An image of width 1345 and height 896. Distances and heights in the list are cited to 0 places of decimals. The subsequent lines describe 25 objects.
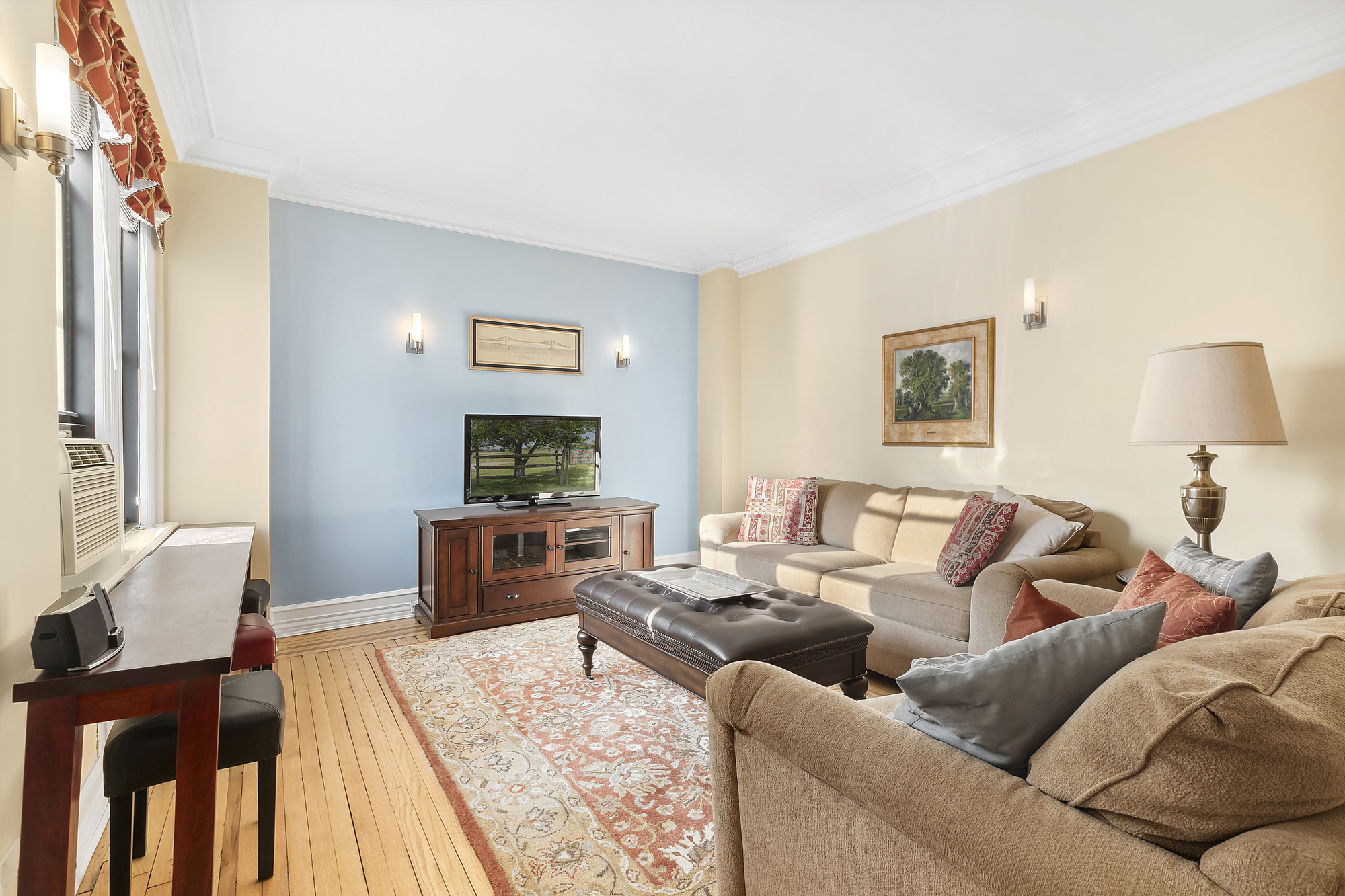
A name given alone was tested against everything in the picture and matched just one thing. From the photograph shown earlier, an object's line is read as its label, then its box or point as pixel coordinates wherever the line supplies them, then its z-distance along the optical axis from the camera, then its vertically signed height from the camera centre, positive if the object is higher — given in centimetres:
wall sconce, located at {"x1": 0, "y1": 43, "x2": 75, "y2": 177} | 129 +64
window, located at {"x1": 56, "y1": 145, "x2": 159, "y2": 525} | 211 +45
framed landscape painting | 373 +33
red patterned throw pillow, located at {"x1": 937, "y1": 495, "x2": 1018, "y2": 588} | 307 -46
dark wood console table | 117 -51
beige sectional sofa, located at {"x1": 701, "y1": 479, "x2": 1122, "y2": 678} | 278 -66
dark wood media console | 387 -71
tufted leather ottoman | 233 -70
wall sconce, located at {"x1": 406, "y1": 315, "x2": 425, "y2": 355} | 421 +65
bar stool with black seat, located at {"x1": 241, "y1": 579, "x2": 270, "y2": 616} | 262 -64
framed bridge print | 448 +67
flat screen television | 421 -11
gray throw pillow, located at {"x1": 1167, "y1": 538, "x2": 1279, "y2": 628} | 154 -33
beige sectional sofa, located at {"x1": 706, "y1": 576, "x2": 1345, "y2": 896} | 75 -49
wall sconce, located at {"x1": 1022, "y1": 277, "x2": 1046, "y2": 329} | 344 +70
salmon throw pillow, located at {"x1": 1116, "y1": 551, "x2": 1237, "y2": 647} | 134 -35
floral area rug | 182 -113
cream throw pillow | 298 -42
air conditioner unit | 167 -17
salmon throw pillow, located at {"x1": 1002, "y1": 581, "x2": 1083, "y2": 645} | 144 -37
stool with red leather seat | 217 -67
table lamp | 230 +15
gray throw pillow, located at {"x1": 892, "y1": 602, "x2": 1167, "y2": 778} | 99 -37
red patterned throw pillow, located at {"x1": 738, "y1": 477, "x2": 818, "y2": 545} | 427 -46
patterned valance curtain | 166 +100
